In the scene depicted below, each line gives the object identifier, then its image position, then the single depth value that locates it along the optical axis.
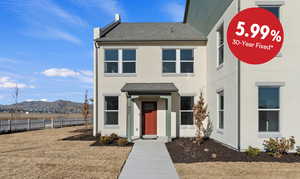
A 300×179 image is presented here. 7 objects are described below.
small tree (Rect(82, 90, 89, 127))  17.89
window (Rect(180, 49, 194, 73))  14.46
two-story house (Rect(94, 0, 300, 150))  11.79
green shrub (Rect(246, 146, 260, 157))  8.52
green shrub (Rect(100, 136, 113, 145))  12.01
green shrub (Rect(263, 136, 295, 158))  8.60
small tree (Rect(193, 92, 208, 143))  11.80
